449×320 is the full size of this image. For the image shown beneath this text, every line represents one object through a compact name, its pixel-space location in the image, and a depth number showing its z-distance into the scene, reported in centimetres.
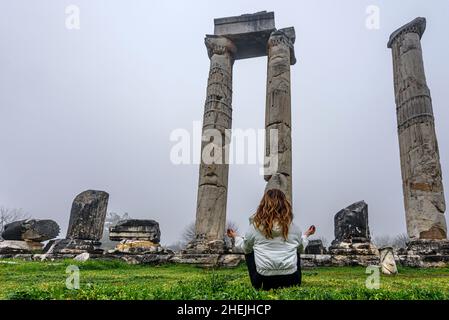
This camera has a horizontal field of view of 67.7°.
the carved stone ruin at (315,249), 1366
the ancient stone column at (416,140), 1171
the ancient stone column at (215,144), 1289
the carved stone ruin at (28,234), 1571
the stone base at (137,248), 1309
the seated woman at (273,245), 426
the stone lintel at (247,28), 1603
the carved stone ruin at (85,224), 1407
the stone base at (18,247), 1476
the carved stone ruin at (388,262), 856
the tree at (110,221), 5497
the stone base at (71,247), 1366
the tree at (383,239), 8152
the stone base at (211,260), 1126
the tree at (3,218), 4938
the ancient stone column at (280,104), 1274
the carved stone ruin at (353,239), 1112
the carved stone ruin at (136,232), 1466
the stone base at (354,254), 1095
